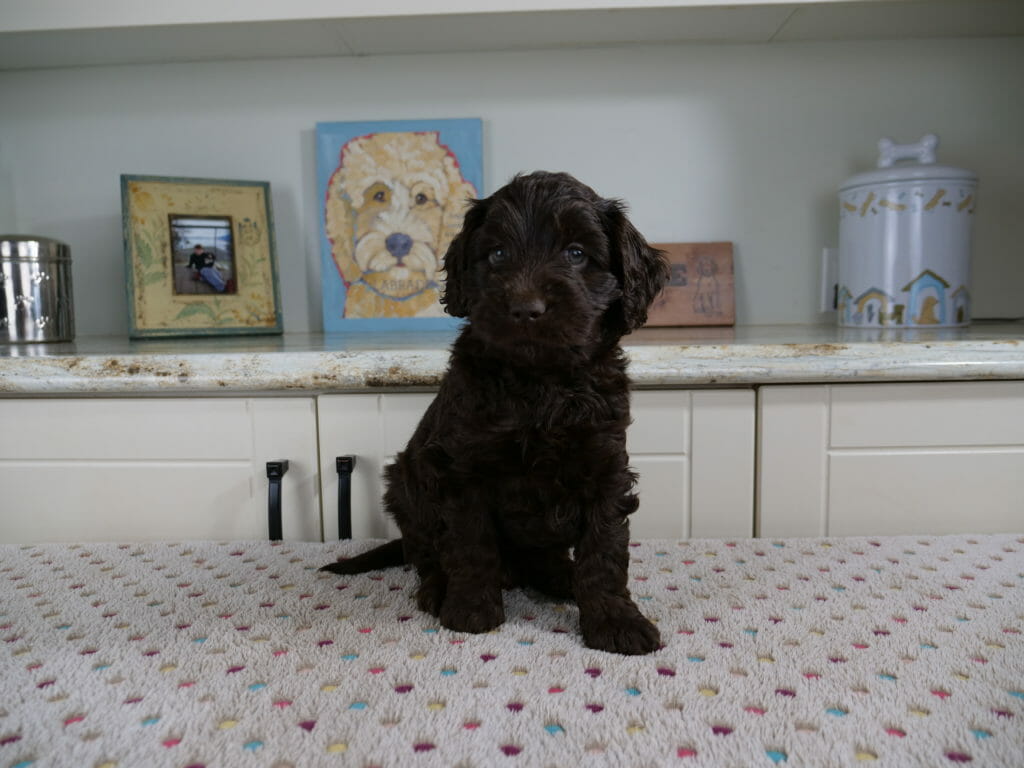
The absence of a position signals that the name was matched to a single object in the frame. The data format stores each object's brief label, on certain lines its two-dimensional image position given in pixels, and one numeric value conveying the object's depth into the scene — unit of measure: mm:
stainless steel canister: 1538
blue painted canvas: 1755
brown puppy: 806
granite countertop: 1171
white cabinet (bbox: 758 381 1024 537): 1201
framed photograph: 1666
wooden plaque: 1741
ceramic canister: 1485
